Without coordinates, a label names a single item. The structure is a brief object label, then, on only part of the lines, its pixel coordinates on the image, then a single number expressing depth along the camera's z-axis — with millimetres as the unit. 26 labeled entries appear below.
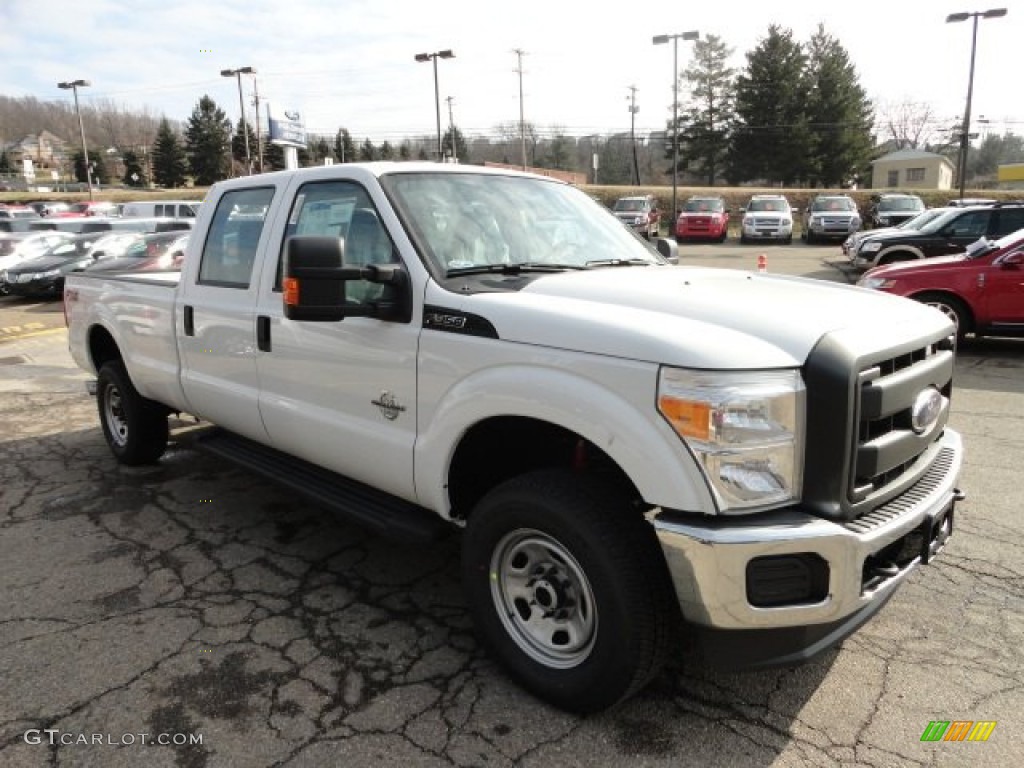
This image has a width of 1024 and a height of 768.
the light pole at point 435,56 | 37222
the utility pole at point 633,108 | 77094
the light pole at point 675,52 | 33406
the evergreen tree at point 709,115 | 67062
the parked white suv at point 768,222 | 28672
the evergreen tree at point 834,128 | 61750
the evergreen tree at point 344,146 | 78125
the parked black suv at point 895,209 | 25594
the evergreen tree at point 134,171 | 81750
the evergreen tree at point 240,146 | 66250
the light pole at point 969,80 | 28594
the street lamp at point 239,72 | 43028
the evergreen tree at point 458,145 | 81500
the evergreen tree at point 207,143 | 75125
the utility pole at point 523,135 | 50712
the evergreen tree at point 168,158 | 73062
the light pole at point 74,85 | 53219
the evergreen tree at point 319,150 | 76000
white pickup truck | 2246
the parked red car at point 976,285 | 8633
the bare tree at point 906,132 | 93938
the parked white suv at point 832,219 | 27333
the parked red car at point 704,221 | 30297
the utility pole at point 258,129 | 46062
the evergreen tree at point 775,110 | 60812
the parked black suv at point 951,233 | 12523
